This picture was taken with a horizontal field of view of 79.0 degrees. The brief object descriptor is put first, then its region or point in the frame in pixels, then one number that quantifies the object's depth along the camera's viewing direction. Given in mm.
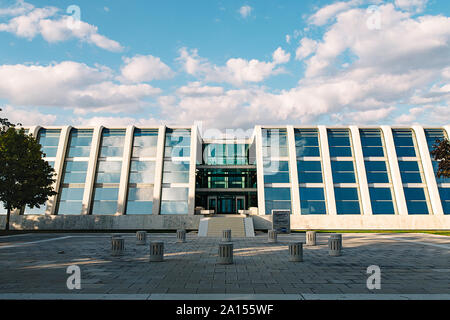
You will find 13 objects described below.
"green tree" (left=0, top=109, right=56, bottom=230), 28203
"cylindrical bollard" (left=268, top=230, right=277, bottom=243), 21859
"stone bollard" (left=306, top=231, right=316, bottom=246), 20438
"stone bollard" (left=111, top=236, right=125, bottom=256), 15547
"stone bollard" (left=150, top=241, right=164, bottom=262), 13750
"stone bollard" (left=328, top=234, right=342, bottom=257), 15617
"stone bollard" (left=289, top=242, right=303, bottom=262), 13641
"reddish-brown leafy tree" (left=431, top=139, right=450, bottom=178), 27688
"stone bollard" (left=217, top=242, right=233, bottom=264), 13023
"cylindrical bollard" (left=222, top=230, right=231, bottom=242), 22203
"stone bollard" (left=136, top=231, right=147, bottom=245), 21142
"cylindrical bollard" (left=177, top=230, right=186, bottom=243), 22250
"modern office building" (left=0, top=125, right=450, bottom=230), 35188
